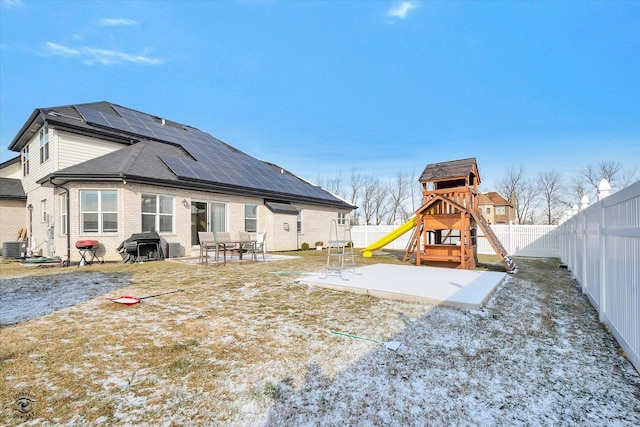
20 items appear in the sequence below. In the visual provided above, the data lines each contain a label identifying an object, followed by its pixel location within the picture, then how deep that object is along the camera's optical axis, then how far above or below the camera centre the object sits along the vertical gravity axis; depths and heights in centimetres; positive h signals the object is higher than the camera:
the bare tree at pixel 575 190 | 3620 +341
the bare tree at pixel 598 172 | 3378 +528
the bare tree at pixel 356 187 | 4359 +496
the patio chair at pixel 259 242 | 1167 -88
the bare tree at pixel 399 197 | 4222 +328
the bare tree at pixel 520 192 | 4156 +369
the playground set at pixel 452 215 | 995 +16
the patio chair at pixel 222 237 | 1119 -58
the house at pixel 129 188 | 1132 +160
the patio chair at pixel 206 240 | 1045 -64
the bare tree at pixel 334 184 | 4453 +564
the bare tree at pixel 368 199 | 4328 +314
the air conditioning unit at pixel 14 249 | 1269 -106
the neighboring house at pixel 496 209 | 4441 +152
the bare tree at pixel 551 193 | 3959 +331
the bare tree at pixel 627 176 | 3228 +456
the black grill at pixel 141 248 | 1088 -94
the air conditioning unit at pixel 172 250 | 1222 -118
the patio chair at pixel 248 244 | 1157 -89
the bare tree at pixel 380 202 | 4297 +264
